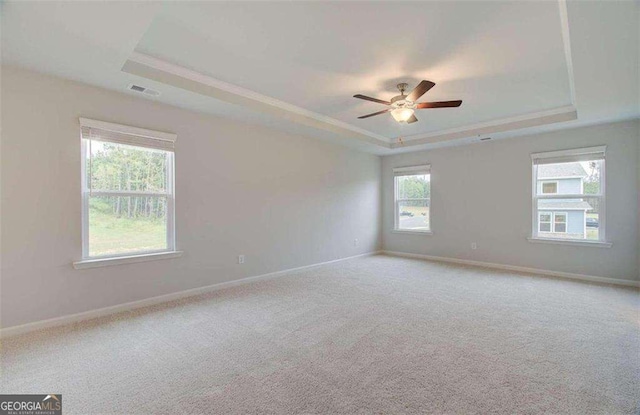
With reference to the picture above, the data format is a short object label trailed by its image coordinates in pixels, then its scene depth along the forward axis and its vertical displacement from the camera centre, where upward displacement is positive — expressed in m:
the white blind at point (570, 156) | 4.57 +0.81
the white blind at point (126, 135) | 3.12 +0.82
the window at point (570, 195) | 4.62 +0.16
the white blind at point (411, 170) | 6.54 +0.80
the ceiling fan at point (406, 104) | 3.15 +1.18
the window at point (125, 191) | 3.16 +0.18
